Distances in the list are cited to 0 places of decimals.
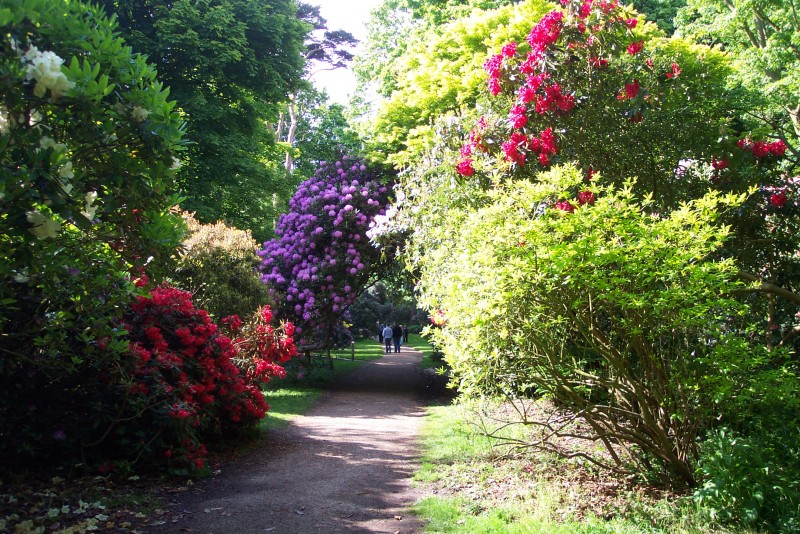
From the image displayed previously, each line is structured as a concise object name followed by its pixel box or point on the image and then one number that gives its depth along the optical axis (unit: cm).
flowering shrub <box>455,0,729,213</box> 724
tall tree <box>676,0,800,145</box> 1364
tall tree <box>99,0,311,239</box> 1595
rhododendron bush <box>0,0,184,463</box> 306
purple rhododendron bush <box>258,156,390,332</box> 1520
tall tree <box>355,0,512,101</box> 1992
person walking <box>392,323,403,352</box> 3162
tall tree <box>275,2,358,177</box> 2862
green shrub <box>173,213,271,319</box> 1155
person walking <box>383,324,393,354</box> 3141
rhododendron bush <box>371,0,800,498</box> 463
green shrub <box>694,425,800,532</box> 432
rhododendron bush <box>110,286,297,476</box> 643
